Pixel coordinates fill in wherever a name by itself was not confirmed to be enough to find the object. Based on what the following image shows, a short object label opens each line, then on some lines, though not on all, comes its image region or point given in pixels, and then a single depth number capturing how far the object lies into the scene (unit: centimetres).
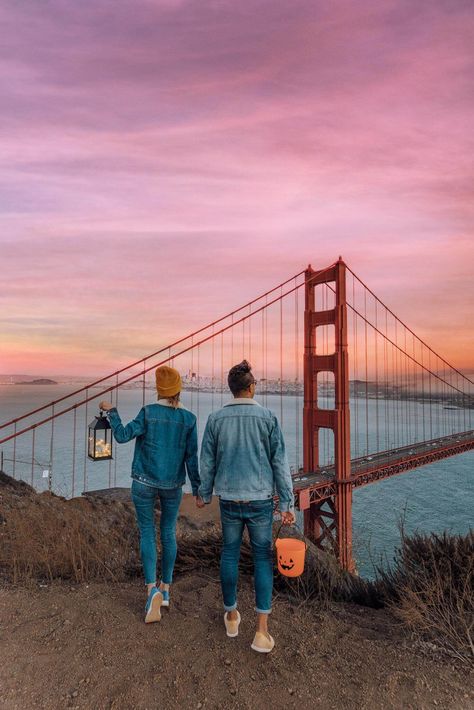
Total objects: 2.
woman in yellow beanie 301
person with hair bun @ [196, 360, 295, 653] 265
